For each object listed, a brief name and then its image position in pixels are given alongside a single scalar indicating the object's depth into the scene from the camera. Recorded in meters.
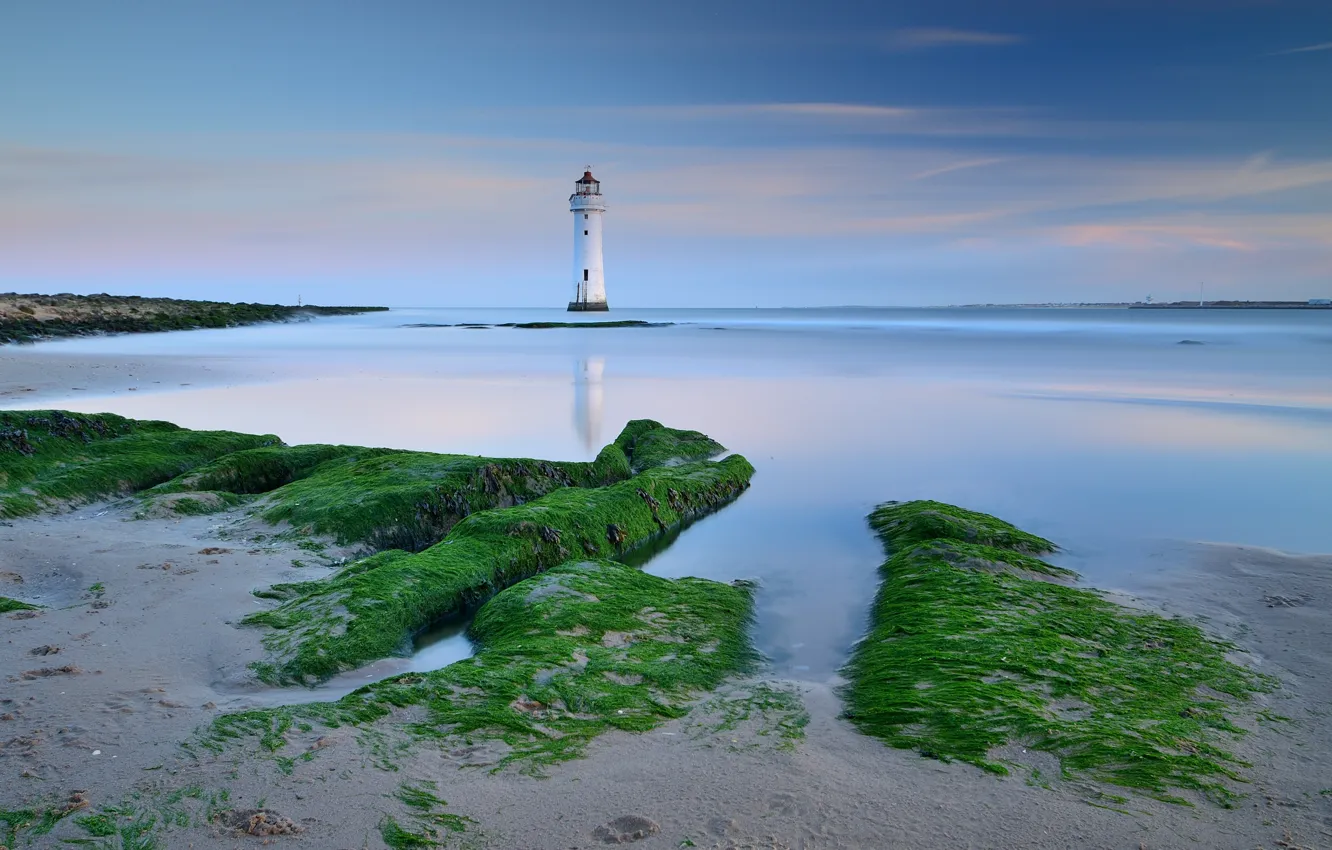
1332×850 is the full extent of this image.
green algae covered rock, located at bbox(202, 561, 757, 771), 4.64
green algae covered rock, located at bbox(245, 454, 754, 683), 5.85
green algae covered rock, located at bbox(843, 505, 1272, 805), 4.50
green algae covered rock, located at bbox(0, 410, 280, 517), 9.48
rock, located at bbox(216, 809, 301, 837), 3.58
